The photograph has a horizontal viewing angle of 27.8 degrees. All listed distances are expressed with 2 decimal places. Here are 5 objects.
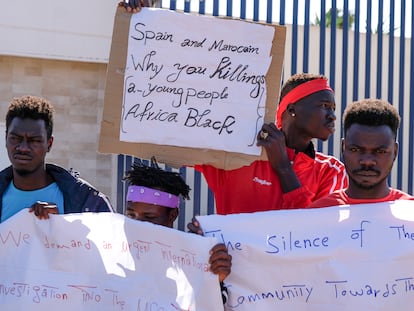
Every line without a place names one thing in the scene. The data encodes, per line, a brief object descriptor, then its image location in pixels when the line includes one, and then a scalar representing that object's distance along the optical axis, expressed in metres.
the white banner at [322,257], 3.72
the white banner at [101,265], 3.70
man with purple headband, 4.11
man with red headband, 4.08
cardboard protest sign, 4.12
